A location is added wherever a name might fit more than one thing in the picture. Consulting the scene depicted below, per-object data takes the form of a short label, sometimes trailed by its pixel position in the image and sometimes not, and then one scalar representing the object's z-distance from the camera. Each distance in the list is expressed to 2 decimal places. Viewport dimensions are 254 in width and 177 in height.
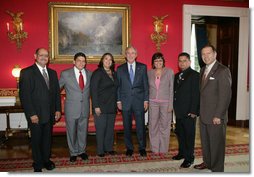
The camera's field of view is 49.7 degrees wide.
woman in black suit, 3.70
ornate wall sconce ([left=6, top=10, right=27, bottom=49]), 5.03
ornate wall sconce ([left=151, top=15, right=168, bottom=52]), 5.52
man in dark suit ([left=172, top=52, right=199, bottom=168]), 3.37
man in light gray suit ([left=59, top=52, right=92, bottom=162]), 3.58
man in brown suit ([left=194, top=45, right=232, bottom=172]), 2.93
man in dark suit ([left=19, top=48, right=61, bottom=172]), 3.07
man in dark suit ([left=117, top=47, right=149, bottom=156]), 3.80
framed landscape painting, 5.23
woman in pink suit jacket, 3.80
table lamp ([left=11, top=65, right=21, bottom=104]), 4.95
